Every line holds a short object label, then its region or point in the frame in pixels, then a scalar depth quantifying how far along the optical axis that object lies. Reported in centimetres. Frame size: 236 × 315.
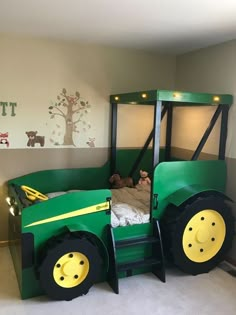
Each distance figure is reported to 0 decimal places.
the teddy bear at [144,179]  343
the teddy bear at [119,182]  342
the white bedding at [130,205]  267
